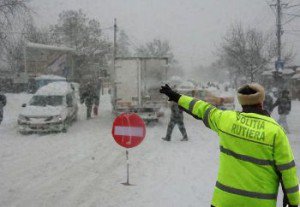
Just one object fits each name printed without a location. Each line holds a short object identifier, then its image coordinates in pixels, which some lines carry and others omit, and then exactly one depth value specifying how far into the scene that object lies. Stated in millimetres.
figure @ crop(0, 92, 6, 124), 17300
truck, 19047
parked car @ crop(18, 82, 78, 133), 15766
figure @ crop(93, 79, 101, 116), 21927
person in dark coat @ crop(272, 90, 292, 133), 15594
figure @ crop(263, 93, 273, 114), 15969
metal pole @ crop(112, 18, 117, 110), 19119
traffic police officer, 3398
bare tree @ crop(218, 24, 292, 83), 38969
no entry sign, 8539
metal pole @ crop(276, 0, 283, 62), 28788
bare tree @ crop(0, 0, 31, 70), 20969
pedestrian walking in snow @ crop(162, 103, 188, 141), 14344
